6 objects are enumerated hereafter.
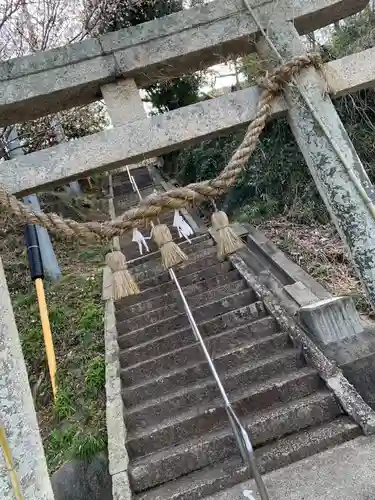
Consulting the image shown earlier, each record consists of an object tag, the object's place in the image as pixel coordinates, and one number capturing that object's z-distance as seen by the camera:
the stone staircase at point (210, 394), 4.64
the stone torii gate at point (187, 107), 2.93
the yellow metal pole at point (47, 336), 6.51
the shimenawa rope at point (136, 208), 2.46
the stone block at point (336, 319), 5.33
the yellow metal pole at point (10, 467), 2.15
